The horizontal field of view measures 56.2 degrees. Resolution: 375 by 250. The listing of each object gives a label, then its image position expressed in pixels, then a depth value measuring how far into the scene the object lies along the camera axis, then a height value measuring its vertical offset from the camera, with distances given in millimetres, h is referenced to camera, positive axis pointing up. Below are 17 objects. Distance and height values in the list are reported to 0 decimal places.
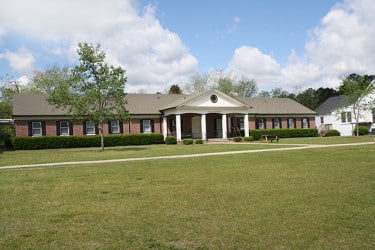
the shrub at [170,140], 34438 -598
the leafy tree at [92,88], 24672 +3480
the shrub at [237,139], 35875 -782
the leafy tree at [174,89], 47406 +6044
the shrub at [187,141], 33472 -757
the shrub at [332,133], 45381 -683
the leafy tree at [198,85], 70875 +9653
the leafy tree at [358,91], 41969 +4296
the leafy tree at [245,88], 75688 +9577
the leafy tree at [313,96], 81375 +7754
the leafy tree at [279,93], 89938 +9601
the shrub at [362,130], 44469 -468
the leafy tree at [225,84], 68650 +9445
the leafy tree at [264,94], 93594 +9795
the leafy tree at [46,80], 57688 +9664
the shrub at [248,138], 36312 -788
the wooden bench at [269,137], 35344 -769
